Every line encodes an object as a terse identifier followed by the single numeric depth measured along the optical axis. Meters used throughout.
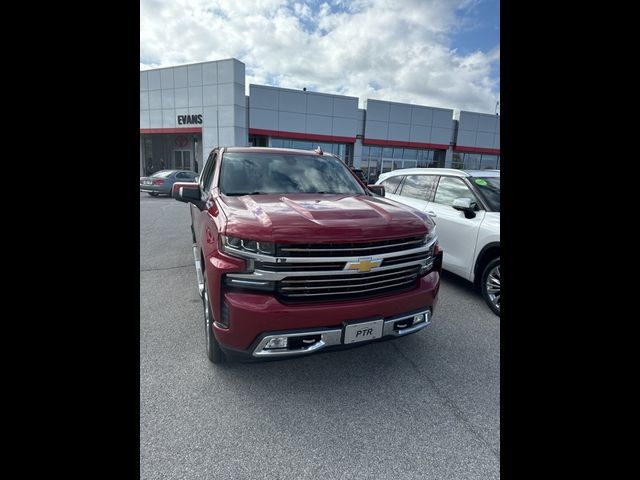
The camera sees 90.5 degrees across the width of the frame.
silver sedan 16.66
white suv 4.11
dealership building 23.08
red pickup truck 2.14
